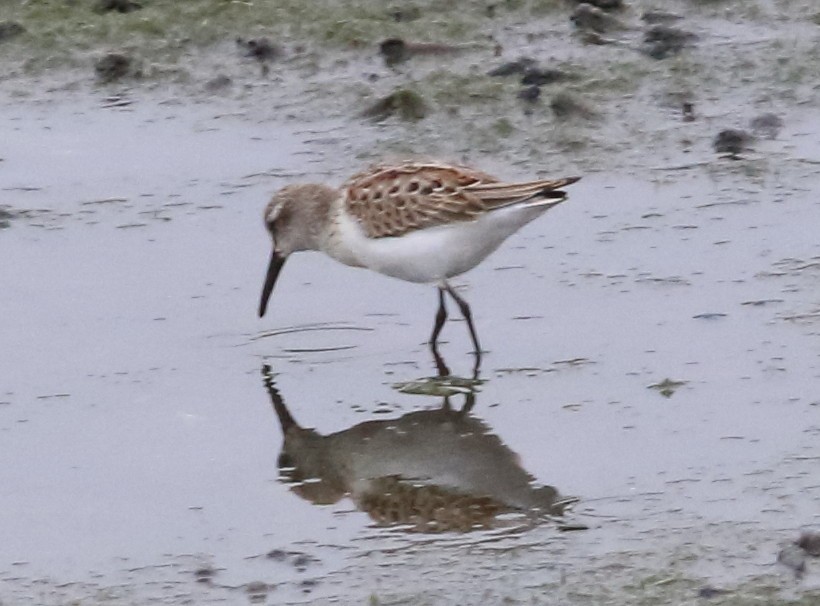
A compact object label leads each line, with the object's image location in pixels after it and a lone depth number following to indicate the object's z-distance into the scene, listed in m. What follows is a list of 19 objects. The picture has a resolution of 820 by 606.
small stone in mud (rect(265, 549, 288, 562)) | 6.01
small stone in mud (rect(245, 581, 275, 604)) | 5.71
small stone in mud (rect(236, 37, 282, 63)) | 11.27
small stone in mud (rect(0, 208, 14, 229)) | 9.19
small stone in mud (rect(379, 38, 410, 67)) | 11.18
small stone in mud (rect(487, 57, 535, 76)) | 10.80
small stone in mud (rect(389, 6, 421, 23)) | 11.78
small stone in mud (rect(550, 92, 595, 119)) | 10.14
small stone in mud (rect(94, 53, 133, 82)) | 11.08
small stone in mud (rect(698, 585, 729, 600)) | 5.59
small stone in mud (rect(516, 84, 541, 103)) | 10.45
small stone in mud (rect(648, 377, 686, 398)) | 7.19
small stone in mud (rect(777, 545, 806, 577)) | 5.67
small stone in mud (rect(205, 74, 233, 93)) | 10.90
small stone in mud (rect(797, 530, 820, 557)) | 5.75
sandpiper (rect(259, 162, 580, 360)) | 7.65
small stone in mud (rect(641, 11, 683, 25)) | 11.61
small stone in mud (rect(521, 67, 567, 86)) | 10.69
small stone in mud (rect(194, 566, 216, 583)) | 5.89
